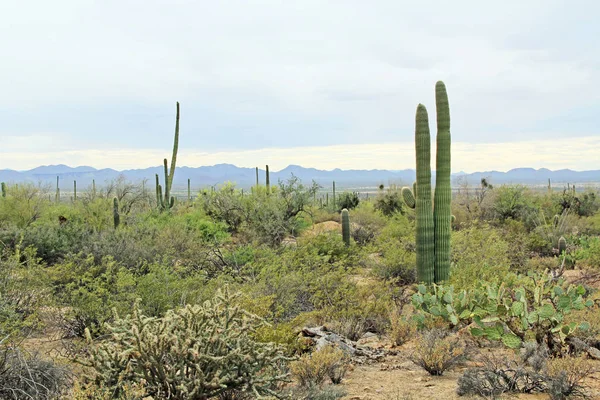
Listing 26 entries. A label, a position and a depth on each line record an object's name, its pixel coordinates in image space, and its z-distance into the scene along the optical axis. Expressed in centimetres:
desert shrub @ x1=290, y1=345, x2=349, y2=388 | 584
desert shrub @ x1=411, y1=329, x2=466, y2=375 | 637
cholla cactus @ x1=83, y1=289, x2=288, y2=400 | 415
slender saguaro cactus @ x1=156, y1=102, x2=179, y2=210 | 2608
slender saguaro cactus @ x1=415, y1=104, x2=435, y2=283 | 1123
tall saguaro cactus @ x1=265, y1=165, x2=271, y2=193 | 2480
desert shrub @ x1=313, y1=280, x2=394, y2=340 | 828
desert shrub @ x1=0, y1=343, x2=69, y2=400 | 522
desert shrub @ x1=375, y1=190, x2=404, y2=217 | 2775
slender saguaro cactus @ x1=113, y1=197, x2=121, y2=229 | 1933
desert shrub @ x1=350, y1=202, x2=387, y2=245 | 2034
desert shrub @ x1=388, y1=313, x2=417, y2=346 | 768
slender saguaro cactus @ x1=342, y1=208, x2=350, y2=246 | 1738
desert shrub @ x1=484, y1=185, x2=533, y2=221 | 2514
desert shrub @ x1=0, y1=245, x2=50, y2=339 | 658
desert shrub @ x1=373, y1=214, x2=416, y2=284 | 1262
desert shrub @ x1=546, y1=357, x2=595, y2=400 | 539
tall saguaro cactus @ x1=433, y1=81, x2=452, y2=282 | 1125
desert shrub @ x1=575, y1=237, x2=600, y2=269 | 1492
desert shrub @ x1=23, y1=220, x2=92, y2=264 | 1374
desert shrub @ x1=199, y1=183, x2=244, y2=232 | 2184
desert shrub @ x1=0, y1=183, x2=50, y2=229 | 1955
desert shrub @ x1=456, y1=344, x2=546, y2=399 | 557
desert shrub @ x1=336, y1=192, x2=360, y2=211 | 3167
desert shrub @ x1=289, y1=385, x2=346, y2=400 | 522
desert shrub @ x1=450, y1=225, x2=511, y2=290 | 1023
